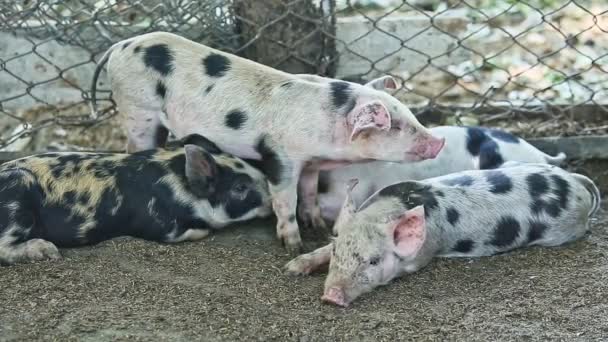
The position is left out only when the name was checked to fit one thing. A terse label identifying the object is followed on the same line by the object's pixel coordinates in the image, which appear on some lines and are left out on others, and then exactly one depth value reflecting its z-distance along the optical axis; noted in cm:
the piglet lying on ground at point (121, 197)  380
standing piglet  389
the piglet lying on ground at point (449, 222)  354
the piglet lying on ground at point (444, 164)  431
